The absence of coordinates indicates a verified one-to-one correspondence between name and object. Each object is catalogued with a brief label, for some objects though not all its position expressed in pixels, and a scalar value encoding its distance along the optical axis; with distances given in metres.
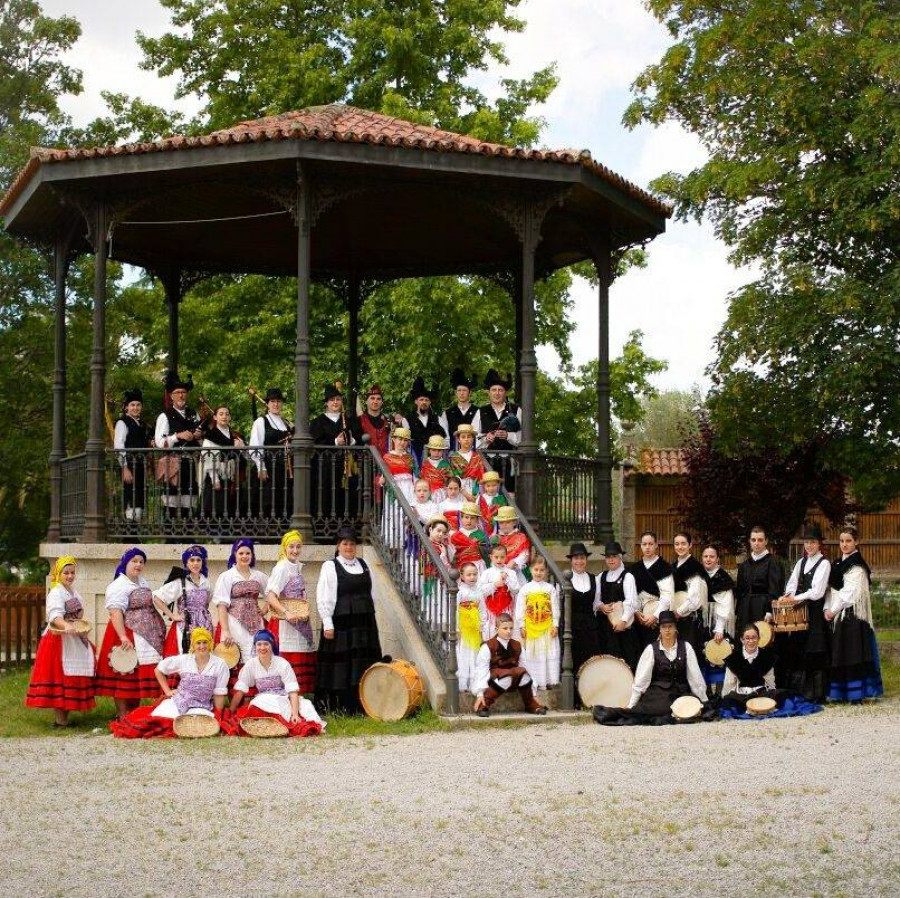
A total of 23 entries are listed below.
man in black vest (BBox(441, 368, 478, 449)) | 16.33
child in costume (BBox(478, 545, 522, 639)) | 13.12
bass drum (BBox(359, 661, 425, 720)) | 12.49
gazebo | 14.41
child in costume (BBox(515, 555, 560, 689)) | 12.99
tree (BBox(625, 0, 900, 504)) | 19.31
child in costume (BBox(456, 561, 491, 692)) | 12.77
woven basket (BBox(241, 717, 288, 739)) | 11.88
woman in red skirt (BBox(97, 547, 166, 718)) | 13.02
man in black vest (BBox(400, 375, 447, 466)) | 16.28
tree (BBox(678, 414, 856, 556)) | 24.20
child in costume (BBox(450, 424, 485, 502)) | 14.95
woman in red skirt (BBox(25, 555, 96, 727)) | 12.94
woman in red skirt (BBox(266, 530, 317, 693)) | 13.13
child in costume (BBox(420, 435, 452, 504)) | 14.66
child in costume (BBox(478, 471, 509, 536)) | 14.30
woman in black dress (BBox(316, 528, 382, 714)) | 13.12
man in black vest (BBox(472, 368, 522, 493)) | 15.80
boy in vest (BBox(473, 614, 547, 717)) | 12.59
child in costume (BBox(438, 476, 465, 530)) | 14.17
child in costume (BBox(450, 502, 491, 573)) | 13.64
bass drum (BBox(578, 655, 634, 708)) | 12.93
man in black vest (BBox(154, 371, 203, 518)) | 14.92
